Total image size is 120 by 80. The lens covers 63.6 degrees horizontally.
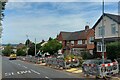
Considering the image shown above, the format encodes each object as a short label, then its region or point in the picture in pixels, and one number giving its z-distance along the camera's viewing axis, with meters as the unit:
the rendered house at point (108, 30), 14.26
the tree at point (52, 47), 22.93
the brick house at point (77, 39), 23.95
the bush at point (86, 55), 16.00
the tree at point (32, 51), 29.42
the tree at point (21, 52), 34.81
